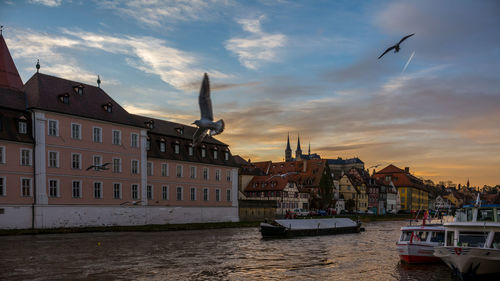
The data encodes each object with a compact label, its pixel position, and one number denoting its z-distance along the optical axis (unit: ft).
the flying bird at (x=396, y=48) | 72.96
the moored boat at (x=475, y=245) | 81.10
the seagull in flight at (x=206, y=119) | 63.77
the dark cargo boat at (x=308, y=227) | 165.27
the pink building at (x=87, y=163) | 160.45
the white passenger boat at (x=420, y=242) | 104.78
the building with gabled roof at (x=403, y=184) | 542.57
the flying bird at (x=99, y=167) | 166.73
